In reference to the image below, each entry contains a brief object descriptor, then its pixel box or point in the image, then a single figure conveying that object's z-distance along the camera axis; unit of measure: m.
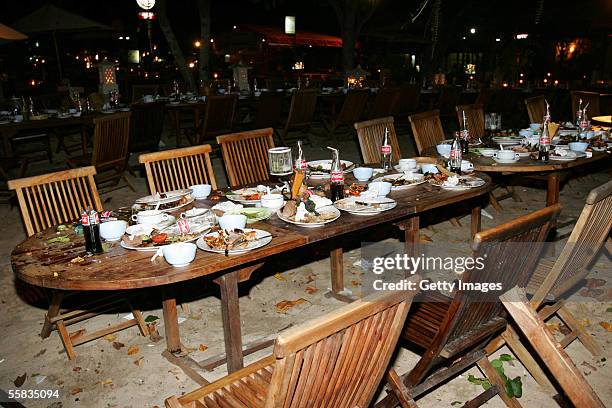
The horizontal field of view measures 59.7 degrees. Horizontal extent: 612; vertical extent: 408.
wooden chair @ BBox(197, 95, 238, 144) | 6.46
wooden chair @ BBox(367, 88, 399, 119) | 7.98
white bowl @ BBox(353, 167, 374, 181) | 3.15
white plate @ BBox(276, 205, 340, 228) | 2.34
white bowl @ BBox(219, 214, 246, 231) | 2.26
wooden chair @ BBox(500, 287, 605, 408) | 1.22
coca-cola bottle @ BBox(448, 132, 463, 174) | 3.29
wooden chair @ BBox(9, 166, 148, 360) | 2.69
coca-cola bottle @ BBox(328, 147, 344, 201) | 2.70
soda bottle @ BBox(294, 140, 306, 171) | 2.80
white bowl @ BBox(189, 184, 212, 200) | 2.87
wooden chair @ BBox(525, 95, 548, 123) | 6.05
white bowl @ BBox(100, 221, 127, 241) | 2.24
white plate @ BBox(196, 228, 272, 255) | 2.06
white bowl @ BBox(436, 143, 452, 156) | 3.84
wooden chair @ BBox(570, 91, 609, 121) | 6.62
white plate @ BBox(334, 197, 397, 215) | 2.49
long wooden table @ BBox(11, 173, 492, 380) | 1.90
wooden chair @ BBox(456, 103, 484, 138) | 5.35
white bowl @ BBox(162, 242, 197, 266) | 1.93
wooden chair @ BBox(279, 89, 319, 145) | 7.27
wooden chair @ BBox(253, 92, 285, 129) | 6.81
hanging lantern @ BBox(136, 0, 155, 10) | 10.01
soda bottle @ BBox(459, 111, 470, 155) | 4.09
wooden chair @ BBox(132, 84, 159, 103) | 9.27
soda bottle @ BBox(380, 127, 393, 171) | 3.43
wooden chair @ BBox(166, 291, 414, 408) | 1.17
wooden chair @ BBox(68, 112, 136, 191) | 4.80
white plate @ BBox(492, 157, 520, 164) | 3.66
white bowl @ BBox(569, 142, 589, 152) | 3.97
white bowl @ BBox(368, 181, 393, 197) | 2.80
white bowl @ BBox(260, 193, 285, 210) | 2.64
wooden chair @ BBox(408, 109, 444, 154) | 4.64
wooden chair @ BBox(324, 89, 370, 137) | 7.90
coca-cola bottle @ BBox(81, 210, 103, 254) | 2.10
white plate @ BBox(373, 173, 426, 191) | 2.96
